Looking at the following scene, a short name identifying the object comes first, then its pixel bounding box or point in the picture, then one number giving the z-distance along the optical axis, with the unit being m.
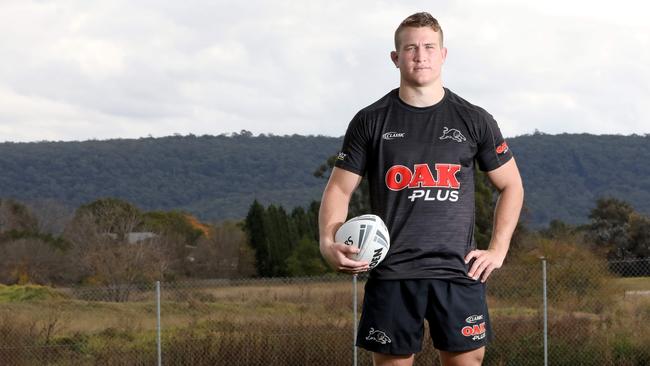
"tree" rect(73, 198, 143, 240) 46.69
